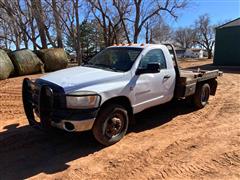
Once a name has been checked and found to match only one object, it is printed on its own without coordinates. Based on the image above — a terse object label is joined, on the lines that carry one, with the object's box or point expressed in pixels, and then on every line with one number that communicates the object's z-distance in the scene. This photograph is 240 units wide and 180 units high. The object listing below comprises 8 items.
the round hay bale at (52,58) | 10.92
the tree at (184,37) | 60.39
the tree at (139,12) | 17.34
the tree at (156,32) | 22.55
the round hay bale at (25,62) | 9.72
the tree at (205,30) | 46.20
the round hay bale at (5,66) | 8.79
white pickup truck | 3.04
